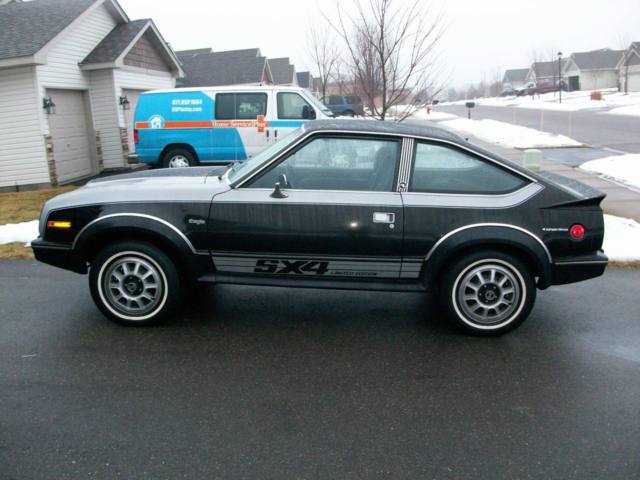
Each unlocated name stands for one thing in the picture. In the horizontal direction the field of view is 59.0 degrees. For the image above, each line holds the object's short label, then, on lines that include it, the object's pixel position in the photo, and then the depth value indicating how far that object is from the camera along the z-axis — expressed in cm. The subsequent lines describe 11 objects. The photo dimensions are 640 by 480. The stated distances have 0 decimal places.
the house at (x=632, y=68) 6550
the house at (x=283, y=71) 4712
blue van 1180
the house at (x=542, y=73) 9691
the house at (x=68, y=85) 1256
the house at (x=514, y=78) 12344
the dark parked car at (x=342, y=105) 2883
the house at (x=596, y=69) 8044
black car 434
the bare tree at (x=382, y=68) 991
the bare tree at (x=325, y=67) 2235
